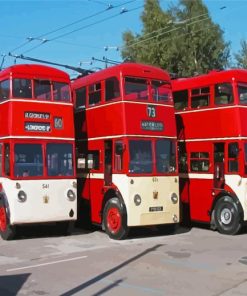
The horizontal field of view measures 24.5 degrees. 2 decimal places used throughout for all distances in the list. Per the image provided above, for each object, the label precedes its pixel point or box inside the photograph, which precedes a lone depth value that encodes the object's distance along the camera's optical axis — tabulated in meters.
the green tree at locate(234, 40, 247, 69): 40.69
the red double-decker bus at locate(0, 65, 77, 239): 14.64
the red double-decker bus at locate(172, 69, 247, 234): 15.74
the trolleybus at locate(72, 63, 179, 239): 14.90
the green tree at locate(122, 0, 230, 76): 38.09
